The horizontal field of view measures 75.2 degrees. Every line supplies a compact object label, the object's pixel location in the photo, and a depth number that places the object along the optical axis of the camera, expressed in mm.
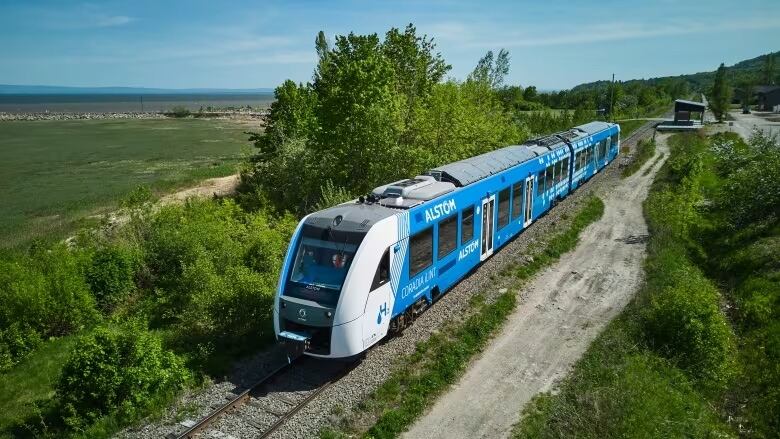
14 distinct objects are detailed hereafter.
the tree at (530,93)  112562
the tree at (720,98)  66875
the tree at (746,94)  94938
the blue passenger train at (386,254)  10812
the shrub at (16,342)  13338
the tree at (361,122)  23000
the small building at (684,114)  59938
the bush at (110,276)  16953
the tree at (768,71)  126150
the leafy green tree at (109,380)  10078
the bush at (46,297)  14273
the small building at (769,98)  89375
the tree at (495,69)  52325
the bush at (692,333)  11156
